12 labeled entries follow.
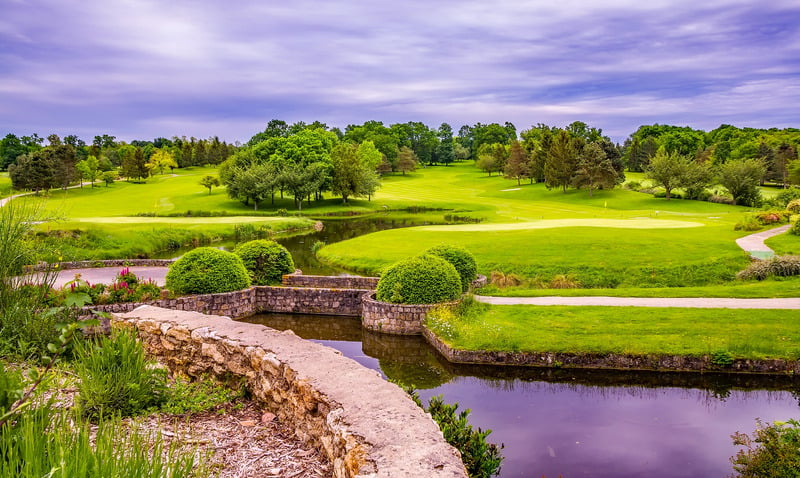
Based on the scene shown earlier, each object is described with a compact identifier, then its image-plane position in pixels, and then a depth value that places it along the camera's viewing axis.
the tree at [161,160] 102.75
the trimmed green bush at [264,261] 21.16
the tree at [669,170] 58.28
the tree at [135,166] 88.00
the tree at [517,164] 81.81
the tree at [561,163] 68.38
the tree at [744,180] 55.44
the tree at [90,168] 79.75
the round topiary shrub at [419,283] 16.72
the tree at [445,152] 133.00
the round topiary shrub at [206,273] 18.17
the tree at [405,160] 106.75
